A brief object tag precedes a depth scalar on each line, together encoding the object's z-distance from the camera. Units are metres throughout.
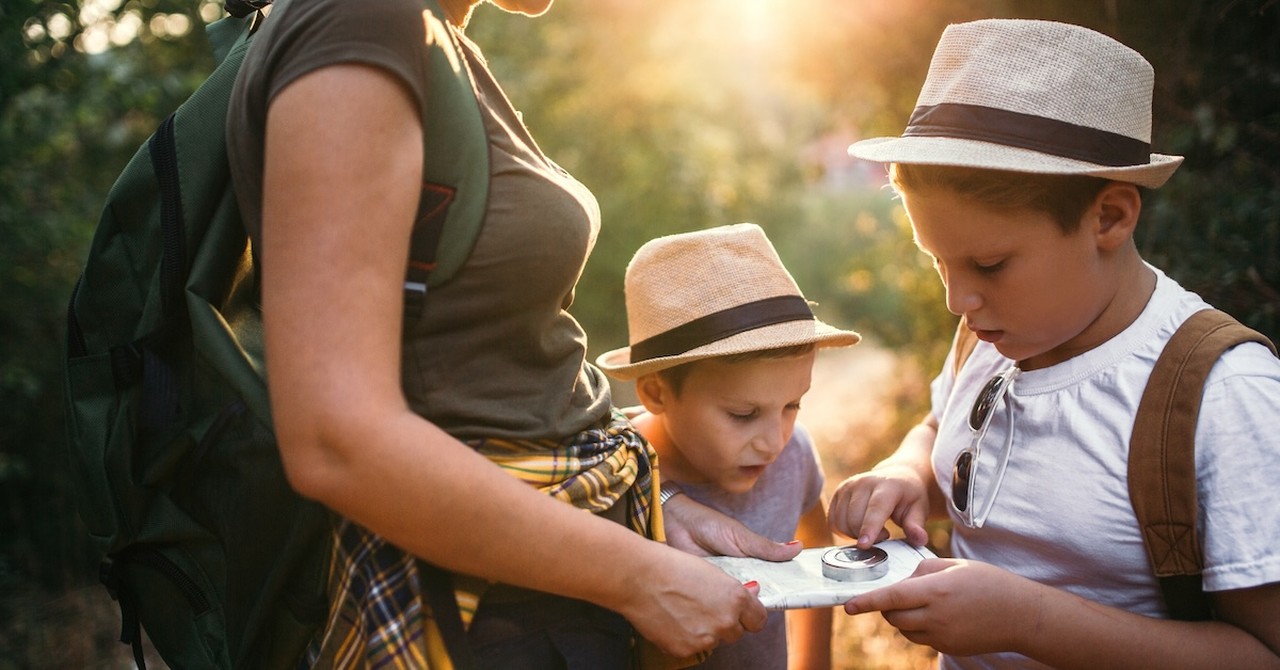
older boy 1.53
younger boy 2.16
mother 1.18
